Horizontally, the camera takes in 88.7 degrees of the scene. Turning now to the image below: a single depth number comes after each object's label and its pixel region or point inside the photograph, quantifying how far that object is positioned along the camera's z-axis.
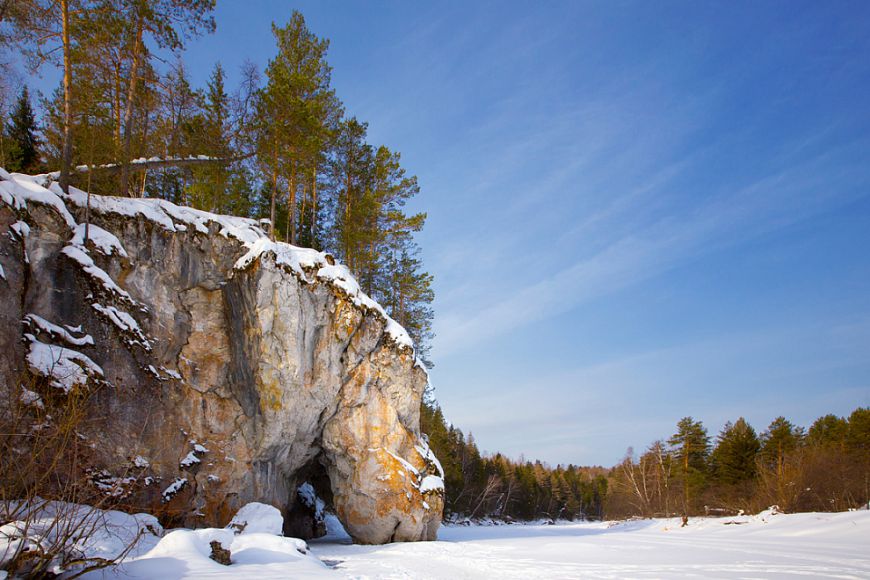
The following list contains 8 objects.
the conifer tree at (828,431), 36.22
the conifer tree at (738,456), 33.72
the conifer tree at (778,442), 34.50
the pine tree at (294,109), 16.75
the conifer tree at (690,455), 35.12
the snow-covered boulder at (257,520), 12.66
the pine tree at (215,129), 15.55
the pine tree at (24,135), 19.79
